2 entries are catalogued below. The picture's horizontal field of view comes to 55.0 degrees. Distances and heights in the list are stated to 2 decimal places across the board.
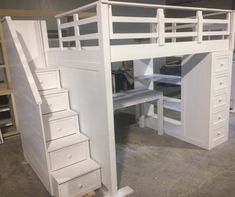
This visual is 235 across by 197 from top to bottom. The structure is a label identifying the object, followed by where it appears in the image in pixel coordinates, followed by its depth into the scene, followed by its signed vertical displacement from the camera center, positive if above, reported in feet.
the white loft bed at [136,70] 6.13 -0.99
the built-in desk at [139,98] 10.03 -2.25
